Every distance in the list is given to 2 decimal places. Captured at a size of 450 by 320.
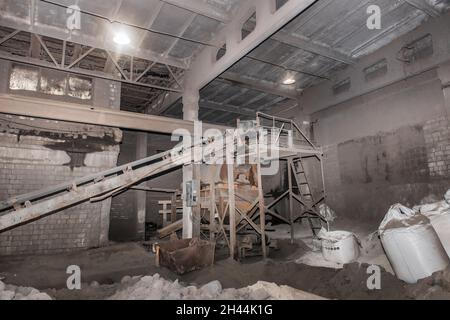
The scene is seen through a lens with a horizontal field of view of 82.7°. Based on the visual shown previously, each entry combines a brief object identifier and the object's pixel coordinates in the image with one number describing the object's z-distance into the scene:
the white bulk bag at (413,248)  4.11
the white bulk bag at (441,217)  4.26
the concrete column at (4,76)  8.03
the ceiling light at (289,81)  11.22
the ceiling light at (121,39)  7.84
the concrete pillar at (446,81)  7.41
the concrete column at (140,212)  12.15
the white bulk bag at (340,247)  5.98
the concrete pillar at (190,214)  6.91
